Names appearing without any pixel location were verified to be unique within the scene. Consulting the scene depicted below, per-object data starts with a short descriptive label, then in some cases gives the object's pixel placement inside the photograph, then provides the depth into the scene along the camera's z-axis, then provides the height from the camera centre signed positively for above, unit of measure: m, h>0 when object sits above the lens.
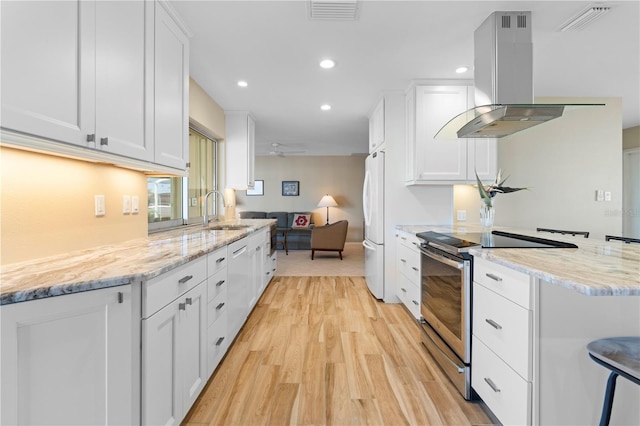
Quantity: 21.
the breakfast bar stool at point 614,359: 1.01 -0.52
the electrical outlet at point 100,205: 1.73 +0.02
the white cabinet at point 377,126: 3.67 +1.11
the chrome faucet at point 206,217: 3.18 -0.08
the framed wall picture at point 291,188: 8.42 +0.62
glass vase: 2.70 -0.02
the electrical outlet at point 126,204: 1.99 +0.04
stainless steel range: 1.75 -0.54
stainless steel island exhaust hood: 2.07 +1.00
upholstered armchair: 6.13 -0.55
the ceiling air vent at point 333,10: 1.92 +1.34
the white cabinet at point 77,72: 1.02 +0.56
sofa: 7.48 -0.43
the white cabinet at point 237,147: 4.35 +0.91
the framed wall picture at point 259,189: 8.41 +0.59
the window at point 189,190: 2.84 +0.21
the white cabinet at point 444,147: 3.25 +0.70
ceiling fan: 7.03 +1.53
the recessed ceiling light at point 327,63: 2.76 +1.38
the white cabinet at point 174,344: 1.17 -0.62
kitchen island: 1.24 -0.55
